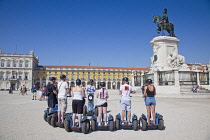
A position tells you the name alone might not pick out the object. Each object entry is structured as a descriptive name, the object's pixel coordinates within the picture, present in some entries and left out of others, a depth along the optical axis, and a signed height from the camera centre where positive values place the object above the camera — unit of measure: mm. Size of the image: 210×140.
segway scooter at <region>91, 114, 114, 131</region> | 4152 -1197
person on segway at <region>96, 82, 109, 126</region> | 4339 -606
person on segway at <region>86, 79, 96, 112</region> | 6275 -469
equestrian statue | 21297 +7398
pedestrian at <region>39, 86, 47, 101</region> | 13078 -1031
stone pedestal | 19062 +3519
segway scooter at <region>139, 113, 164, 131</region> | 4152 -1173
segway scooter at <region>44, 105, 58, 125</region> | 4820 -1087
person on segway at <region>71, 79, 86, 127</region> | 4093 -577
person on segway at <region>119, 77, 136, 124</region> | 4324 -474
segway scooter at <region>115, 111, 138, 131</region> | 4188 -1183
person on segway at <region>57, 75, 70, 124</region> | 4535 -554
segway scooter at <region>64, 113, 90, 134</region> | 3967 -1181
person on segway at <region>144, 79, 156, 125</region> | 4276 -511
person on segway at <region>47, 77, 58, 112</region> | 5312 -548
